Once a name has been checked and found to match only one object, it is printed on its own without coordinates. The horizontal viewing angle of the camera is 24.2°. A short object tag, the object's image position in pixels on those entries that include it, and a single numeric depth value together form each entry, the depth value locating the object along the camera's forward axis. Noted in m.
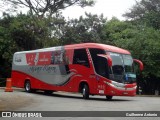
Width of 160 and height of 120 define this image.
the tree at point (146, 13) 50.81
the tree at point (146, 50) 40.72
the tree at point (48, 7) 46.25
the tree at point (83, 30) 45.53
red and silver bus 22.08
